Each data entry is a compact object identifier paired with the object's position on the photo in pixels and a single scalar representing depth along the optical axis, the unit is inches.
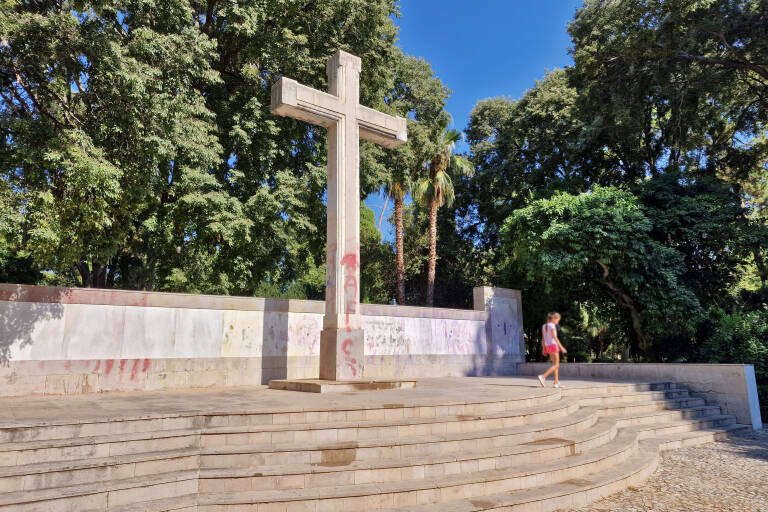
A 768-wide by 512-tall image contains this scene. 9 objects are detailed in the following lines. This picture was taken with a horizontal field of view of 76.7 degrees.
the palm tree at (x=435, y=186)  991.0
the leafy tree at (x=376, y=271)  1239.5
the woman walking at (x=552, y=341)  411.5
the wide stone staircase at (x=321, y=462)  183.3
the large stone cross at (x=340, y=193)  394.3
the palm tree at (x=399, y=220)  992.2
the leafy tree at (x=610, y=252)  636.7
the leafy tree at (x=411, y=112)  887.1
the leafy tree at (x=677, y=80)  653.3
